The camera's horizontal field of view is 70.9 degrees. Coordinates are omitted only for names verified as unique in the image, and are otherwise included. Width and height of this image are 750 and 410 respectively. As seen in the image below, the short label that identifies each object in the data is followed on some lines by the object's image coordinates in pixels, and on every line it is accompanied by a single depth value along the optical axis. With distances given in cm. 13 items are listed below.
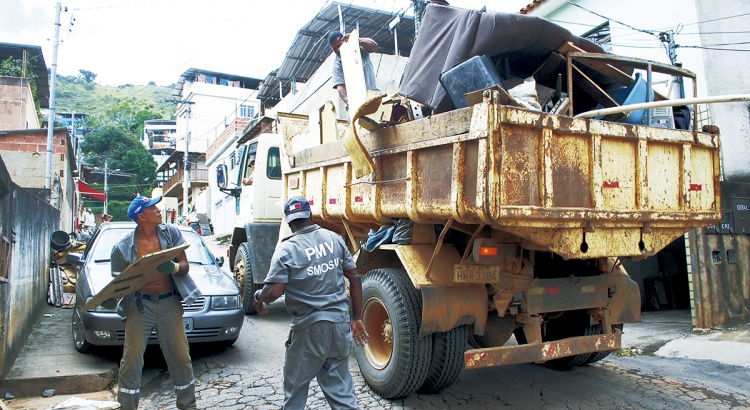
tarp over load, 398
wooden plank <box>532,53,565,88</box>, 430
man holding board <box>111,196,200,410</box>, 364
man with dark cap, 316
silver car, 480
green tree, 4738
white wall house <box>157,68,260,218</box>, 4003
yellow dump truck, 334
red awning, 2686
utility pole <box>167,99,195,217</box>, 2880
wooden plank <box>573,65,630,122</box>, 415
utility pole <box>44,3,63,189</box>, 1463
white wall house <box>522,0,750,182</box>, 823
